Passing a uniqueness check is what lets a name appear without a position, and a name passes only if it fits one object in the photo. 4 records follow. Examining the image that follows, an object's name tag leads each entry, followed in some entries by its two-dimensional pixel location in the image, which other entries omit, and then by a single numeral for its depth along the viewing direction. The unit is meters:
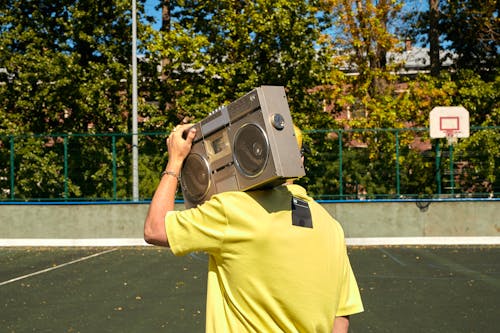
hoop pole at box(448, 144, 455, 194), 15.39
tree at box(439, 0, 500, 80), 23.89
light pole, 18.59
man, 1.81
